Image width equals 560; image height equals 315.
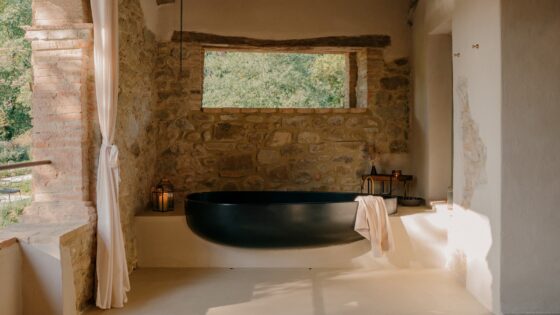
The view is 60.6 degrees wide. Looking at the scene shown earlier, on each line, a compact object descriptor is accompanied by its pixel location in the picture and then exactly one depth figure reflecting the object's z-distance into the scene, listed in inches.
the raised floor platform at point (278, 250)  184.2
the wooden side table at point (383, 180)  217.6
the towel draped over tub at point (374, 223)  176.7
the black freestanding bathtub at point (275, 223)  172.1
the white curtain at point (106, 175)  139.6
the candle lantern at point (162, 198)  194.2
